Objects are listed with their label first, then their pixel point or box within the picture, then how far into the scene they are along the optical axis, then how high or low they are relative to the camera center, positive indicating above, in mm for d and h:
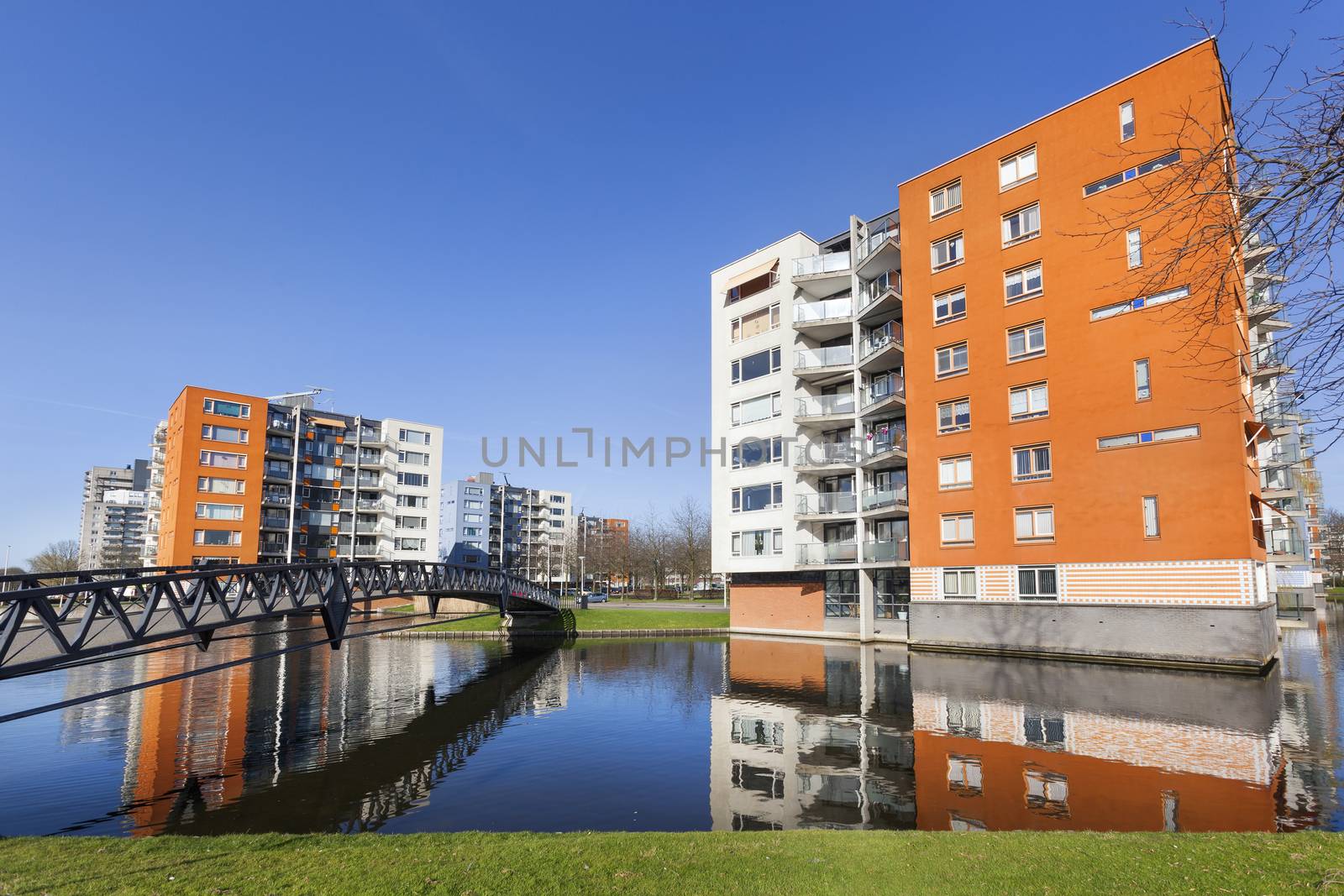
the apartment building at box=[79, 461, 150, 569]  145625 +10318
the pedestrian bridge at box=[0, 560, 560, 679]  12641 -1189
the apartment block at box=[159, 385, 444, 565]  67625 +7059
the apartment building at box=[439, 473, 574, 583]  122625 +4993
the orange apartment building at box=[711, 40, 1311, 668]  28656 +5646
